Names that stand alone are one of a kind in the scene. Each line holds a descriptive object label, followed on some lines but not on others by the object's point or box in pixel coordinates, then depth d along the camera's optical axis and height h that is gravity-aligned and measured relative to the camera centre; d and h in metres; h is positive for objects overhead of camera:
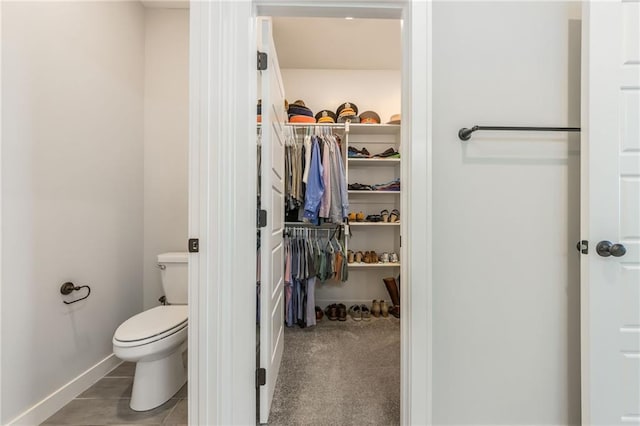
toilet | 1.37 -0.74
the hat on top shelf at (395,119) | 2.66 +0.91
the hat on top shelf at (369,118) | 2.70 +0.94
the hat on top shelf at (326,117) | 2.67 +0.94
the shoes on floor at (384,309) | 2.78 -1.03
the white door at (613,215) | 1.06 -0.02
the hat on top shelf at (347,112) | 2.67 +0.99
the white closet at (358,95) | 2.35 +1.27
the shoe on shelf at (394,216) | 2.74 -0.06
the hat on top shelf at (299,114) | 2.58 +0.93
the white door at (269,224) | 1.31 -0.08
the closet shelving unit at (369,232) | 2.95 -0.24
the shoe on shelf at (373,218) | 2.79 -0.08
